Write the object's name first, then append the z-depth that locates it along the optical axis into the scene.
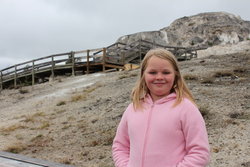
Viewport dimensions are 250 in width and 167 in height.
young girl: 2.38
